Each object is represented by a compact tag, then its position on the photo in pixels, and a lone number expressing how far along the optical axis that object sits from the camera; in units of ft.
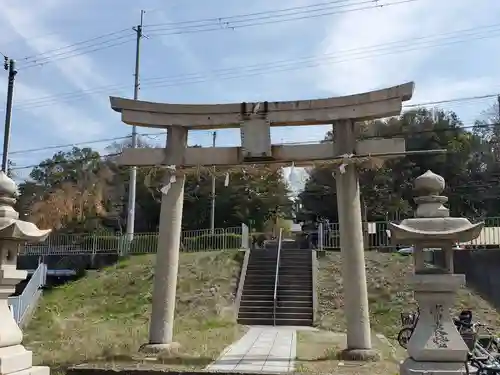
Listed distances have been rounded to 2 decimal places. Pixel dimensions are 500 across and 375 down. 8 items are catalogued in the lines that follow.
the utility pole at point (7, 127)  57.77
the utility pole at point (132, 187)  89.66
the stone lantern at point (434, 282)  22.44
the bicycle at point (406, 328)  40.37
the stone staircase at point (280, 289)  56.95
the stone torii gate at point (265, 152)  34.88
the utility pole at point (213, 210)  110.73
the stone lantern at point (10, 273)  22.59
